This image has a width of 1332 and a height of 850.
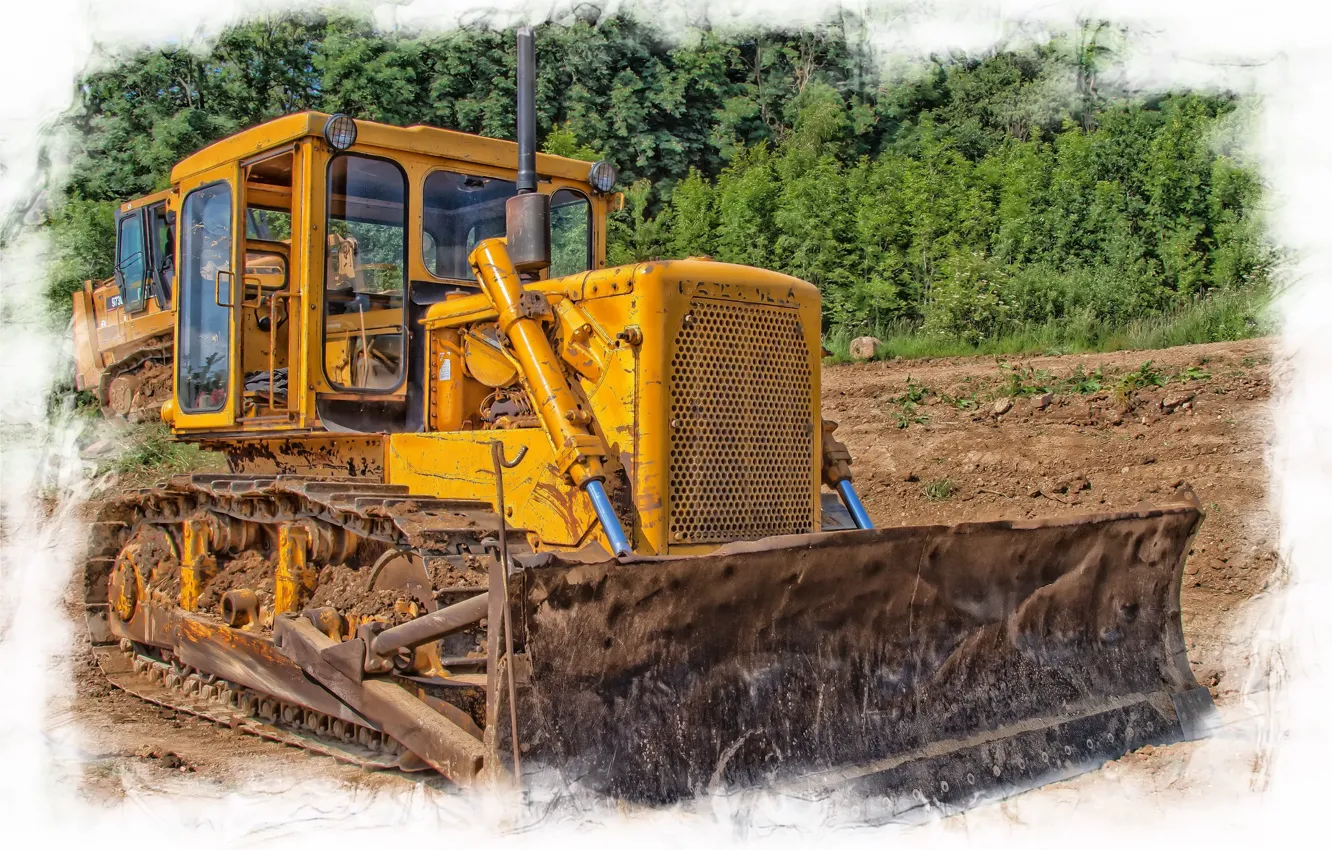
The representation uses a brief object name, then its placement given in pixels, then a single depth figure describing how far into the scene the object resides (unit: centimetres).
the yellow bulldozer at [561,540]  441
